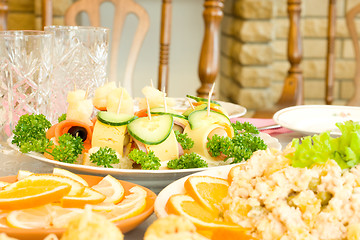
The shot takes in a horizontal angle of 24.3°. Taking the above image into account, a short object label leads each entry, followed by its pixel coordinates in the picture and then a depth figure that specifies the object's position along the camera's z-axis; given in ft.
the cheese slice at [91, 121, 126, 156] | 2.92
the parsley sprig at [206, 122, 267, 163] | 2.89
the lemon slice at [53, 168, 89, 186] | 2.59
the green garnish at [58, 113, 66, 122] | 3.18
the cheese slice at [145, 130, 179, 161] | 2.88
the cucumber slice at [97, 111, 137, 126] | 2.92
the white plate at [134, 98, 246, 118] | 3.77
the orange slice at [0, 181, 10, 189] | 2.52
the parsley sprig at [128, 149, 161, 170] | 2.77
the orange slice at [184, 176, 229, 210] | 2.44
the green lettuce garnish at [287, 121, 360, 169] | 2.39
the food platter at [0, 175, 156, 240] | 2.24
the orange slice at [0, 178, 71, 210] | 2.34
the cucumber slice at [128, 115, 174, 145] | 2.85
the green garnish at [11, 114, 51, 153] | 2.93
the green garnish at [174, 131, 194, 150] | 2.95
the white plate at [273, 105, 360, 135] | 3.70
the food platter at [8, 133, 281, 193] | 2.70
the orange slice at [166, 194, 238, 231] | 2.29
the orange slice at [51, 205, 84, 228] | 2.28
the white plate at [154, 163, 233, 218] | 2.36
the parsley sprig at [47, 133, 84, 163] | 2.85
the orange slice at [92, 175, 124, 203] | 2.47
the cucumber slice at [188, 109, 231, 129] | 3.01
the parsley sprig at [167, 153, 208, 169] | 2.81
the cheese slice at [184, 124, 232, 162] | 2.98
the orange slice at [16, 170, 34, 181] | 2.59
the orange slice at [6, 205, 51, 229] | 2.28
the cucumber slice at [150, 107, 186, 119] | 3.01
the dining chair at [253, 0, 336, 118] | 5.59
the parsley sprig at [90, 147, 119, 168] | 2.79
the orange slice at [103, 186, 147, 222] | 2.35
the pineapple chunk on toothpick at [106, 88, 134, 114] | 3.10
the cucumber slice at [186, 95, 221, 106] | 3.39
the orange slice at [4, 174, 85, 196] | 2.46
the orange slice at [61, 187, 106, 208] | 2.38
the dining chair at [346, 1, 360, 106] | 6.02
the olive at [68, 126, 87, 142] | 3.02
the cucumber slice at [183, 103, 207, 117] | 3.17
